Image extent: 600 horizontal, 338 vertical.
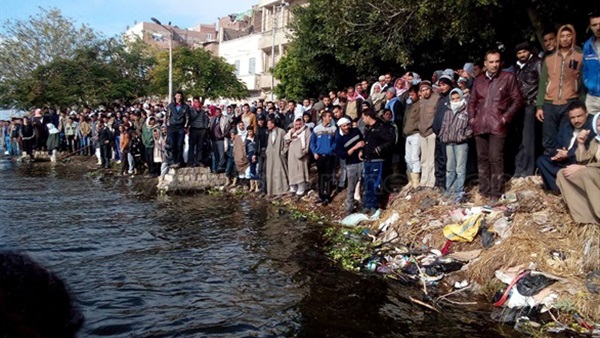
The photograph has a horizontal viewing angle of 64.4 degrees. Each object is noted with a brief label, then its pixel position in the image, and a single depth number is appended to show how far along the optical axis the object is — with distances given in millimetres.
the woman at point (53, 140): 21406
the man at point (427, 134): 8641
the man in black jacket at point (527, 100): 7387
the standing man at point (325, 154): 10328
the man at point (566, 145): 6180
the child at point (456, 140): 7703
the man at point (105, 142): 18469
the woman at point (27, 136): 21859
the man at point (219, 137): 14109
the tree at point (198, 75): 32438
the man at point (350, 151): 9398
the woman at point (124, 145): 16641
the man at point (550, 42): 7055
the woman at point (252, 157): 12586
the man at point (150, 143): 15911
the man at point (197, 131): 13461
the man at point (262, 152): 12367
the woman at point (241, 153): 13028
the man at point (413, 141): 8977
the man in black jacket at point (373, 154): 8828
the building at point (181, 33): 63025
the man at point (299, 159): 11305
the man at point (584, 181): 5461
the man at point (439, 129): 8180
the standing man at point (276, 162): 11820
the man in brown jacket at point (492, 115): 7086
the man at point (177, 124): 12844
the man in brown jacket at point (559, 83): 6586
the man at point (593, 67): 6164
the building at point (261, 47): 39781
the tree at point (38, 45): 35844
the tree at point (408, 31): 8086
